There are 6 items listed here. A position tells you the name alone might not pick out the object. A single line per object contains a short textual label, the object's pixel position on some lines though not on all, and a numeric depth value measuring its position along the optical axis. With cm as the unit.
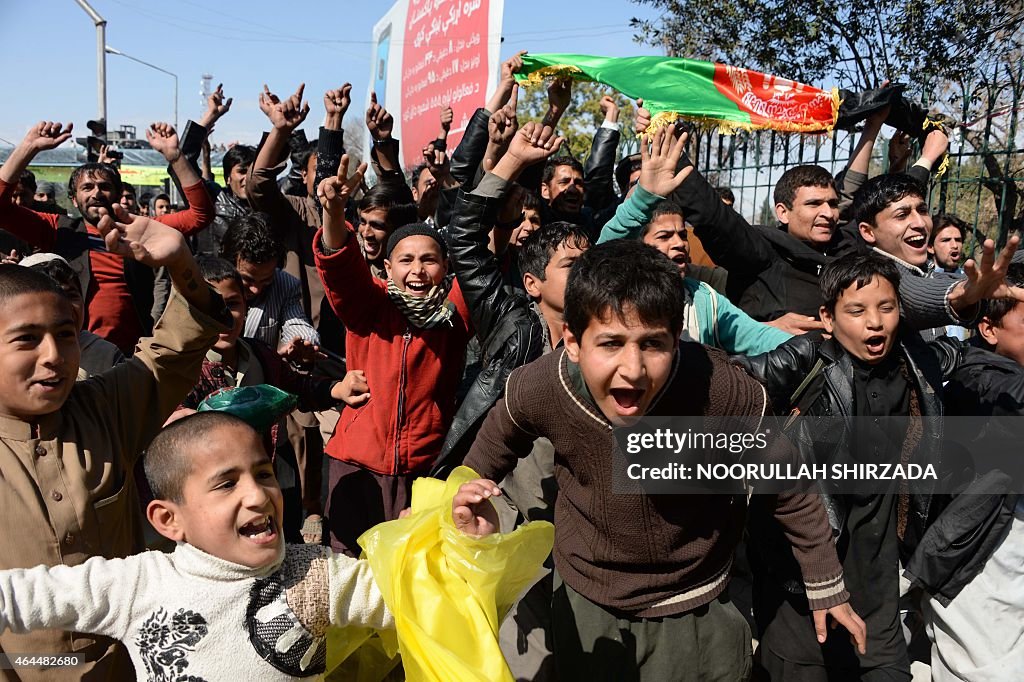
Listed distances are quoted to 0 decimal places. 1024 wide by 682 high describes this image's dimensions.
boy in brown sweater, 209
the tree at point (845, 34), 878
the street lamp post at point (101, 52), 1941
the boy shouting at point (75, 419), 192
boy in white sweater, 177
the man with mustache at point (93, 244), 407
